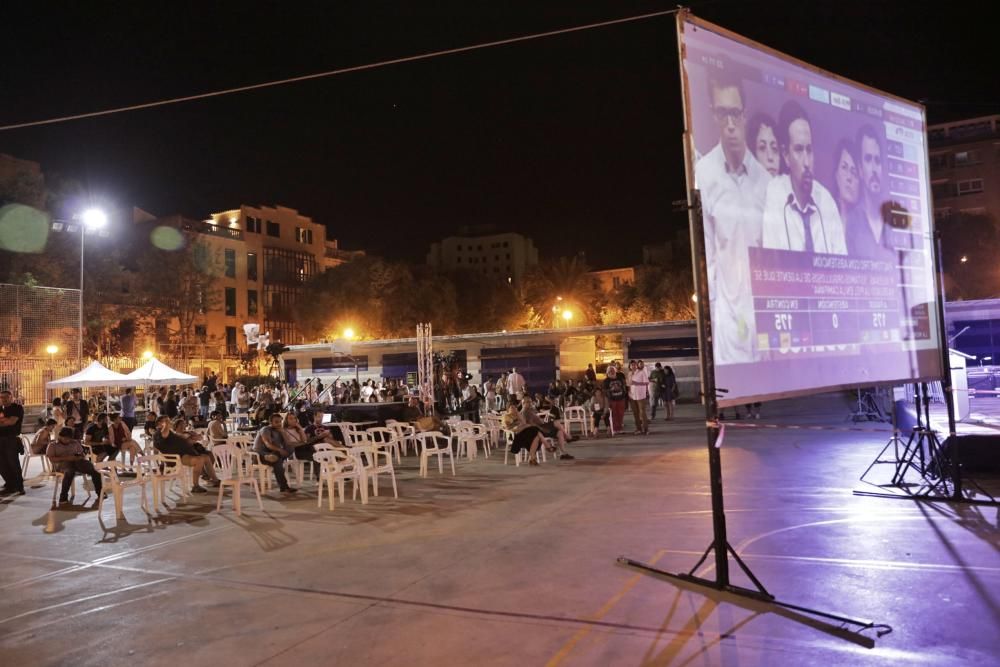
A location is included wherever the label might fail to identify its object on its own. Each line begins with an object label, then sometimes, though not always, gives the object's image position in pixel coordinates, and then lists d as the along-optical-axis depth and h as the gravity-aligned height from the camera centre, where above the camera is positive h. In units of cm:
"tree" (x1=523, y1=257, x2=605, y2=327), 5019 +643
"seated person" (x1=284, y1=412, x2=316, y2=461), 1021 -80
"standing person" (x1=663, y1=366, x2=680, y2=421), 1831 -53
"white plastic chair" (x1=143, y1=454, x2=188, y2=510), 895 -110
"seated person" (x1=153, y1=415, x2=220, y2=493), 985 -81
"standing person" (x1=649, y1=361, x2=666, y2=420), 1878 -40
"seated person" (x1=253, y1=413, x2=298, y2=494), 962 -85
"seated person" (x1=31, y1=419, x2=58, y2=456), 1208 -73
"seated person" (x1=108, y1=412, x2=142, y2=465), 1146 -71
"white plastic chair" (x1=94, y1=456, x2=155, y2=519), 817 -107
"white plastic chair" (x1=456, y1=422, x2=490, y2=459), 1252 -109
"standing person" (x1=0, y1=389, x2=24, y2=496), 1047 -68
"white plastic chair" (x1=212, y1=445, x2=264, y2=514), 833 -112
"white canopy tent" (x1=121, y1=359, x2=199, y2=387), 1736 +49
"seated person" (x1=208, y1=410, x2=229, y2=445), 1159 -69
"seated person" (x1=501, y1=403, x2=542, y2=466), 1122 -104
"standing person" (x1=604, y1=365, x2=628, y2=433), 1555 -54
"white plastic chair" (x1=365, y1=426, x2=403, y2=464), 1085 -105
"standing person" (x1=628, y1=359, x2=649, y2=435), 1537 -54
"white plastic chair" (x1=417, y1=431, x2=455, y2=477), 1075 -112
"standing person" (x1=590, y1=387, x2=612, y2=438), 1594 -83
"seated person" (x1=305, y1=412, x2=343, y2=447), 1074 -79
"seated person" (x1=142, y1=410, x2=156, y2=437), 1134 -54
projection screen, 502 +122
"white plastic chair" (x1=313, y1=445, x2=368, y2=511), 840 -108
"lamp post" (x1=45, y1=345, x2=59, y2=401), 2197 +148
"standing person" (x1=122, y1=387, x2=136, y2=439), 1845 -35
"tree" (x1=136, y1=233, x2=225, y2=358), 3966 +642
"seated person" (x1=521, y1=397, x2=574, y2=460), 1147 -89
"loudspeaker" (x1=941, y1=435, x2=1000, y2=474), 823 -120
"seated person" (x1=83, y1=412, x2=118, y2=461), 1158 -75
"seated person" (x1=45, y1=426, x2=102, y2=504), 930 -81
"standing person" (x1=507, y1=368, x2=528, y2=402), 1939 -18
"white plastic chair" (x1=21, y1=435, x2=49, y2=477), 1300 -124
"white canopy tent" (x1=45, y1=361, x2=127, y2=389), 1708 +46
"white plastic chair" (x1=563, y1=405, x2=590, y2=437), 1584 -106
